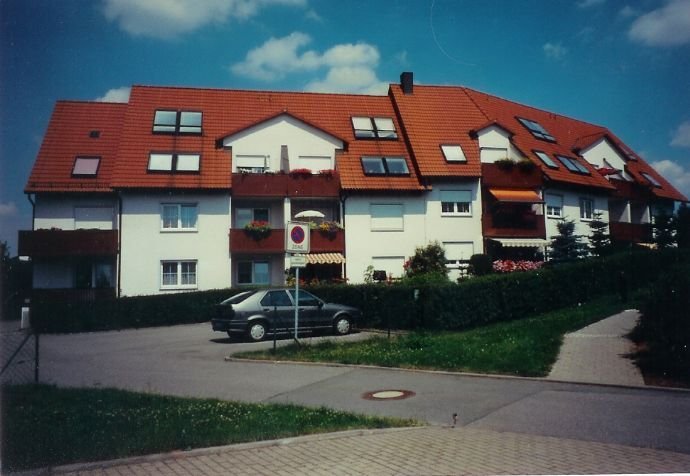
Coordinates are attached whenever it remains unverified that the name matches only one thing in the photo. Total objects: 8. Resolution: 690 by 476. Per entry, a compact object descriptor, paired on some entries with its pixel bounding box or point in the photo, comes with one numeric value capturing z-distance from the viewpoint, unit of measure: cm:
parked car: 1695
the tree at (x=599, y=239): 2756
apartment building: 2594
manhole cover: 924
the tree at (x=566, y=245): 2717
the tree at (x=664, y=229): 2255
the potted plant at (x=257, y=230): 2731
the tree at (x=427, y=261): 2741
